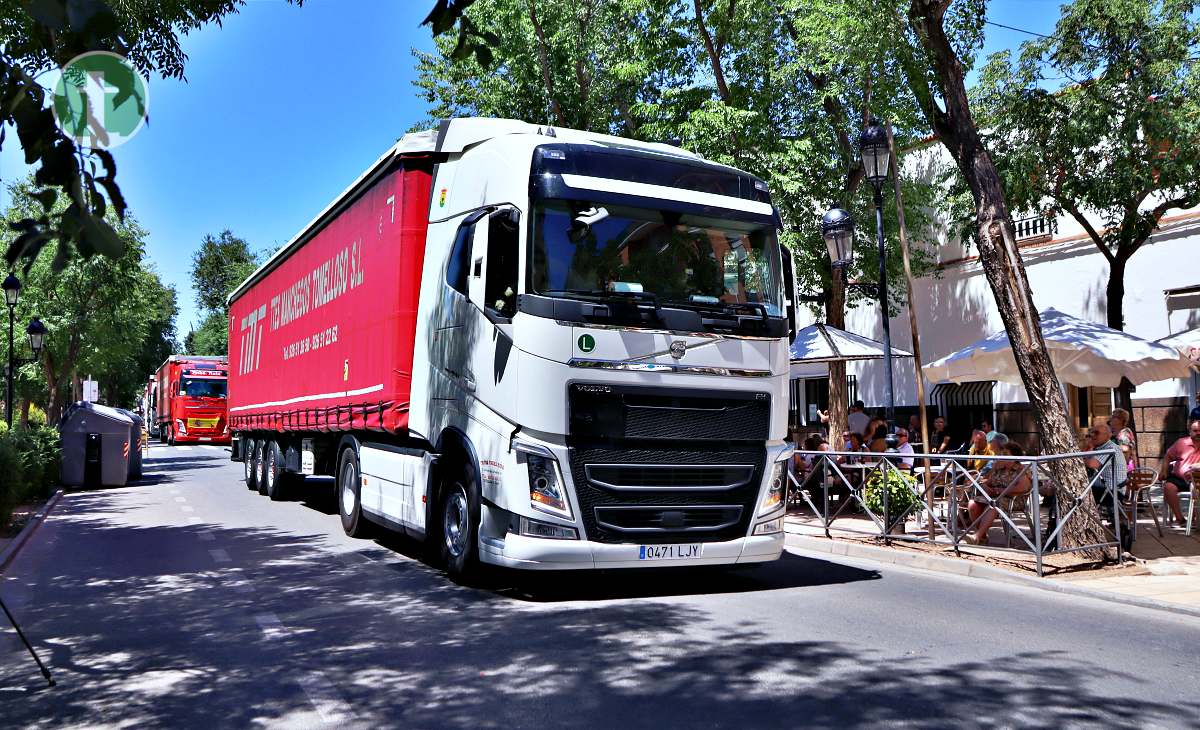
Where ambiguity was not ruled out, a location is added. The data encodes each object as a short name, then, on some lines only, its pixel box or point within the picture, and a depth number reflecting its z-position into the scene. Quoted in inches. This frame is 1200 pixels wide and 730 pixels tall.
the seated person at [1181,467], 477.7
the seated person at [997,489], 383.2
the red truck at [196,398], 1673.2
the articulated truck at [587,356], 301.3
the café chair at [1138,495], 424.2
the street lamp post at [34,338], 963.3
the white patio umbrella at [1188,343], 596.7
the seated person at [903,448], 457.7
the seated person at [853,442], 610.4
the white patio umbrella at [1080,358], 502.0
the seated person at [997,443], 481.5
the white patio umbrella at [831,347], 615.2
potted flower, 437.7
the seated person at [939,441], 677.9
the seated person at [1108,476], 388.5
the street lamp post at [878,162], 523.2
